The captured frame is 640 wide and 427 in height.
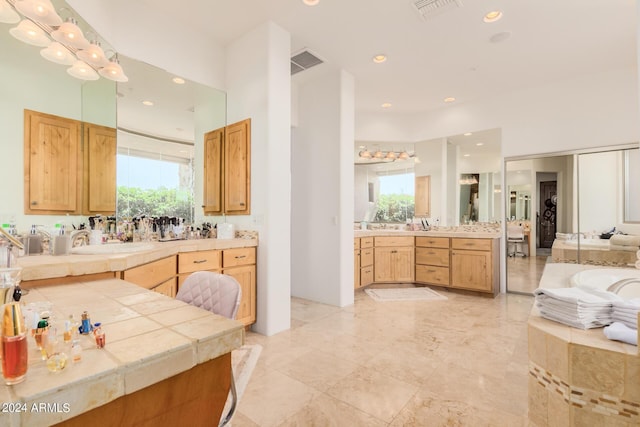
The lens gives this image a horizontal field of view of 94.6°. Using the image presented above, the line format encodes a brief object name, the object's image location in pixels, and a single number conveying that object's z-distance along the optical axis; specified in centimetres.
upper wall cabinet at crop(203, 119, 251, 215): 302
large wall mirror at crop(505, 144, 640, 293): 345
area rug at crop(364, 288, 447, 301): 409
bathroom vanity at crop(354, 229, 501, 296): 416
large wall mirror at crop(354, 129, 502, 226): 460
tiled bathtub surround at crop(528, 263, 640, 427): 113
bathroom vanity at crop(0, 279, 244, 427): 54
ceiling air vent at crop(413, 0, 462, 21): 252
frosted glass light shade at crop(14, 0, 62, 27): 154
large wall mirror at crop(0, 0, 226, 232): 180
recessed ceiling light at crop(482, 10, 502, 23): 266
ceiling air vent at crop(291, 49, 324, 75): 337
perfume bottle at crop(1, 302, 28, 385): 54
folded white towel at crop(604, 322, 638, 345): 117
